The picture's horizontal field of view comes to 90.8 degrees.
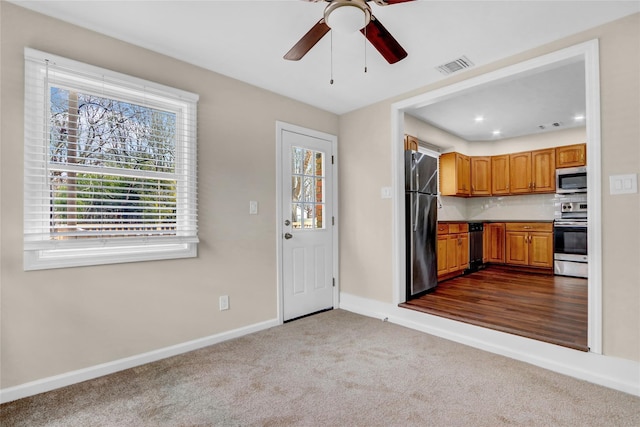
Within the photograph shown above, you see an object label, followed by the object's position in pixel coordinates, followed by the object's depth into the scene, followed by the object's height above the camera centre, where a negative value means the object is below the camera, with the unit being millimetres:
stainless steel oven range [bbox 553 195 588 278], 4961 -404
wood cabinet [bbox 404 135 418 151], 4227 +988
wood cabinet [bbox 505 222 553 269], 5371 -532
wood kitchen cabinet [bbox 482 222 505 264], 5887 -532
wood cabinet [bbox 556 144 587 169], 5227 +979
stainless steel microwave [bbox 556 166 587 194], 5125 +558
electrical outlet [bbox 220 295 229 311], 2887 -797
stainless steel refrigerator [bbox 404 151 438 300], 3648 -79
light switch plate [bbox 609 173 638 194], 2061 +197
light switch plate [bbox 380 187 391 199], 3498 +252
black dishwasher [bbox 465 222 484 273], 5545 -583
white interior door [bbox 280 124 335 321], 3430 -94
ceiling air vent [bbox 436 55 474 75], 2693 +1314
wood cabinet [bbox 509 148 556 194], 5531 +767
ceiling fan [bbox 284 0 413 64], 1569 +1043
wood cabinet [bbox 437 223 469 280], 4664 -544
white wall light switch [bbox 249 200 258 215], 3113 +85
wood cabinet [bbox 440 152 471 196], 5676 +735
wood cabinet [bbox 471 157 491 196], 6156 +726
